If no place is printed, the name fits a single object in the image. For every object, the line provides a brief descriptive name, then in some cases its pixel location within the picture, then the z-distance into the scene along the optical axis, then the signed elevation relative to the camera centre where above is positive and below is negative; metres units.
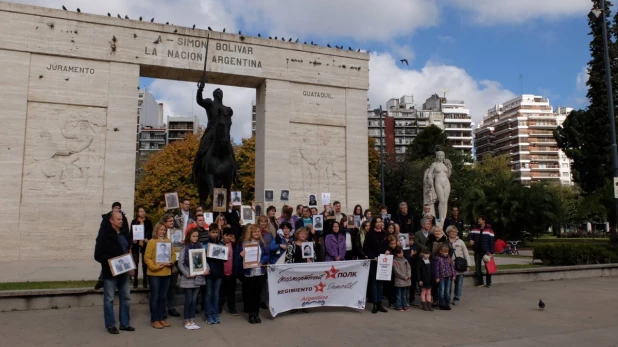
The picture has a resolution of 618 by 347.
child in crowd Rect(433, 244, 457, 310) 9.97 -0.97
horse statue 11.95 +1.91
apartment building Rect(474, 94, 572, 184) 116.50 +21.42
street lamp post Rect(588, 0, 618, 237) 16.59 +4.80
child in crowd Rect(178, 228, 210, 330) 7.98 -0.91
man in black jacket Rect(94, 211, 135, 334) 7.50 -0.82
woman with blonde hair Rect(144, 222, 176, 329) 7.85 -0.86
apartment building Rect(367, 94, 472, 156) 100.06 +23.60
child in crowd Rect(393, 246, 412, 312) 9.66 -0.97
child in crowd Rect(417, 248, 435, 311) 9.85 -1.06
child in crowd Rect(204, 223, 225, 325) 8.25 -1.11
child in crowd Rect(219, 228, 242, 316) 8.62 -0.74
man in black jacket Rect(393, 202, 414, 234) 12.27 +0.16
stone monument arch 18.44 +4.73
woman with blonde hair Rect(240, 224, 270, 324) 8.47 -0.97
